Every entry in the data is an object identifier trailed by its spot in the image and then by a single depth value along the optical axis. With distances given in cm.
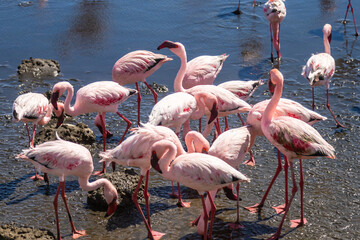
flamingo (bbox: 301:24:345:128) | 1580
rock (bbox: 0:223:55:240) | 1017
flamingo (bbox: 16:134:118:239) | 1132
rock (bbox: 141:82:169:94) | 1800
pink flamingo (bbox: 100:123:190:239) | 1128
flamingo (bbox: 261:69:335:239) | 1076
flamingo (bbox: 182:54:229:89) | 1555
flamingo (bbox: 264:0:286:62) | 2055
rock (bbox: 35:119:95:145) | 1480
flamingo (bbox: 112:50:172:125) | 1564
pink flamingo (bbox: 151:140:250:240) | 1013
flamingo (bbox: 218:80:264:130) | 1446
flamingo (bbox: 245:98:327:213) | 1198
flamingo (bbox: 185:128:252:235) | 1106
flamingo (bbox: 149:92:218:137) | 1267
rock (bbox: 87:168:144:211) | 1214
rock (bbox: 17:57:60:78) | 1940
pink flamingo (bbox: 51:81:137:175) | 1394
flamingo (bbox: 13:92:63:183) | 1390
